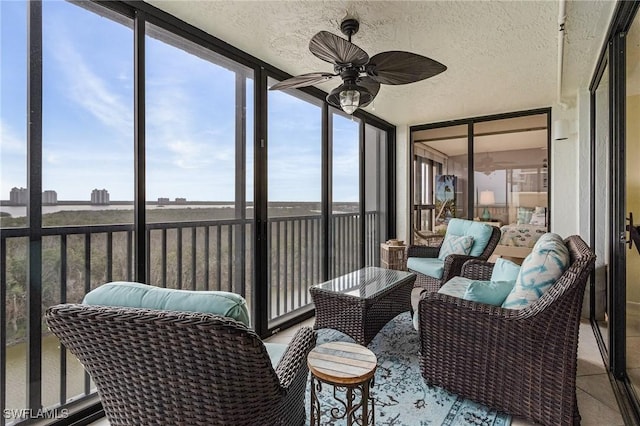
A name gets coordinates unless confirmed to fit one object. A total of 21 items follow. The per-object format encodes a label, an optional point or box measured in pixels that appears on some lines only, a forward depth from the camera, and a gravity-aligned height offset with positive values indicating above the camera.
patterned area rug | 1.73 -1.12
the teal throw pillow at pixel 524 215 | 4.48 -0.05
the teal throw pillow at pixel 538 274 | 1.68 -0.33
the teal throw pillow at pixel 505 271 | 2.11 -0.41
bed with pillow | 4.39 -0.30
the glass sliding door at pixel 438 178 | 4.98 +0.55
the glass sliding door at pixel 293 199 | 3.18 +0.14
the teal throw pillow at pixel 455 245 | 3.55 -0.38
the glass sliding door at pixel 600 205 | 2.78 +0.06
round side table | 1.33 -0.68
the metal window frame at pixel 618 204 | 1.94 +0.04
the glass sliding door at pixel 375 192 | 4.86 +0.31
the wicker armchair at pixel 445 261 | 3.27 -0.52
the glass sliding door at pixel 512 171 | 4.38 +0.58
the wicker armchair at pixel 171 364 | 0.92 -0.47
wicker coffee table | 2.34 -0.70
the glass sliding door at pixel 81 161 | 1.74 +0.31
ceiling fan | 1.84 +0.92
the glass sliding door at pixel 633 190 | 1.91 +0.13
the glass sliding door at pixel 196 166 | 2.29 +0.37
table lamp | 4.79 +0.17
